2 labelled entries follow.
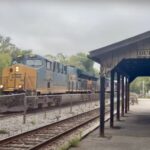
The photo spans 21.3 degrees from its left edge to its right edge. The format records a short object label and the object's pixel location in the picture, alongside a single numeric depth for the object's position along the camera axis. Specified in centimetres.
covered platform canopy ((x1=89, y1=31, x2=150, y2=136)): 1499
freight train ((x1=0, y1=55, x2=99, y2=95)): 2542
